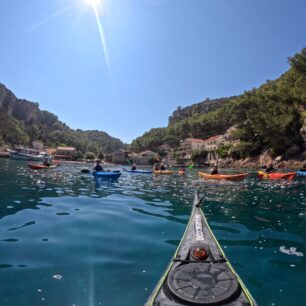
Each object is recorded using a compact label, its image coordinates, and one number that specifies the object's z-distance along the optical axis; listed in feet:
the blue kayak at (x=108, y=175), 76.89
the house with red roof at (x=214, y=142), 324.27
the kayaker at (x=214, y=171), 80.02
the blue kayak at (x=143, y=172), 112.32
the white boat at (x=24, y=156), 299.79
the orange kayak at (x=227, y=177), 73.97
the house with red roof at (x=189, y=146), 370.32
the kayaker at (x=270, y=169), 90.41
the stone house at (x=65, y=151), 470.80
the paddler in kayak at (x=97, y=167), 84.46
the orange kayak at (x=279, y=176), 77.20
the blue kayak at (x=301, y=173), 95.09
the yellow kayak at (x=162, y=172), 107.04
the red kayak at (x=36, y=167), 104.38
